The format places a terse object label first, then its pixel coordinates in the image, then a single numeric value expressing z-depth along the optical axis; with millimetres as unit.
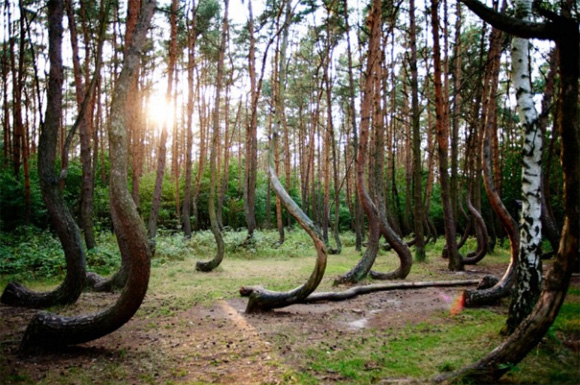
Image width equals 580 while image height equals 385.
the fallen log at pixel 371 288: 8164
